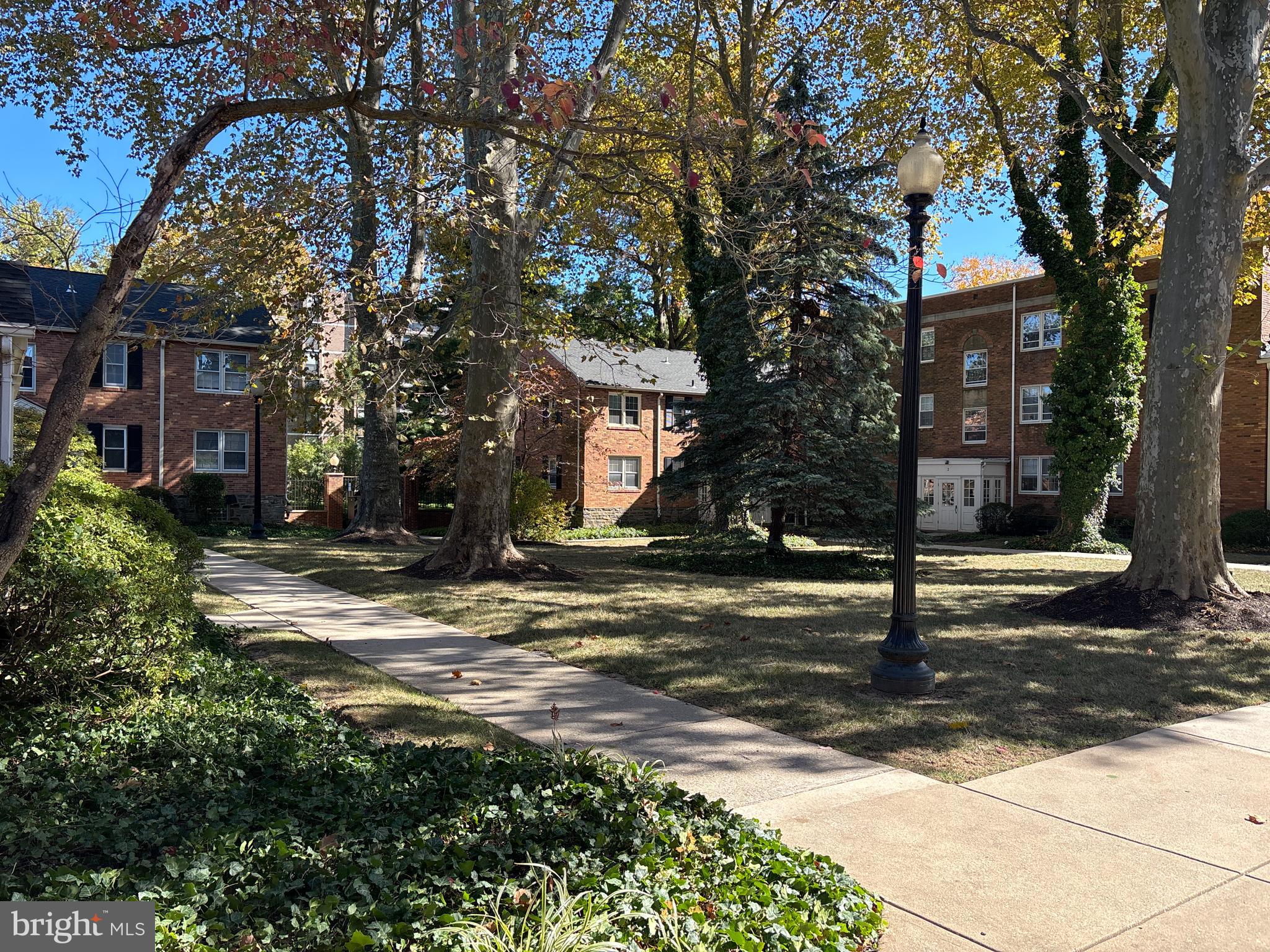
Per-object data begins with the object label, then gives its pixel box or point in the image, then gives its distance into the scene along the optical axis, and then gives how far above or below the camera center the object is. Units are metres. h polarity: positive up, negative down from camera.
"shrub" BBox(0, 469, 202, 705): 5.42 -0.82
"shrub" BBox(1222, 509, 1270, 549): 26.27 -1.58
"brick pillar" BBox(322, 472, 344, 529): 34.81 -1.22
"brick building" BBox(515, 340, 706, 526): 34.62 +1.12
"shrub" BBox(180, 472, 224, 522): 31.67 -0.80
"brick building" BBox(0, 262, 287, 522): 30.11 +2.17
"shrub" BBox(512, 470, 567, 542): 25.30 -1.06
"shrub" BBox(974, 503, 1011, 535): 33.75 -1.69
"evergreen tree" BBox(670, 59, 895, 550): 16.66 +1.69
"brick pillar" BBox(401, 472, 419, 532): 32.44 -1.09
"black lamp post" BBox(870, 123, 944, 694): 7.39 -0.18
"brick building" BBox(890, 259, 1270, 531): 34.34 +2.95
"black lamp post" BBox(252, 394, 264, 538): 26.70 -1.53
